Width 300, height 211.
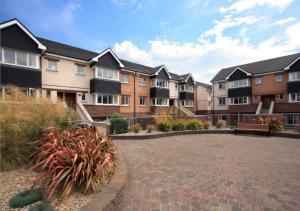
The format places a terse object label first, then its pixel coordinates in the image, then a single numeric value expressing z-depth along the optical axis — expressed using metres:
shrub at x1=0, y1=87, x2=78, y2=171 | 4.36
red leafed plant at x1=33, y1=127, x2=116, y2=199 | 3.28
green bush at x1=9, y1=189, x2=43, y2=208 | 2.87
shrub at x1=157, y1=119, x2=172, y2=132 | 13.41
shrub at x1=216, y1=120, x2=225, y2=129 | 15.94
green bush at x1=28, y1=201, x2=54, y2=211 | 2.71
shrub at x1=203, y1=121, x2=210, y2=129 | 15.25
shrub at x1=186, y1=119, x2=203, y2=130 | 14.60
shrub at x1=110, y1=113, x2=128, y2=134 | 12.29
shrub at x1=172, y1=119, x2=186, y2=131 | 13.98
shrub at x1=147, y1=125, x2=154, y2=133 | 12.73
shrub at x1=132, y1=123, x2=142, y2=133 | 12.35
